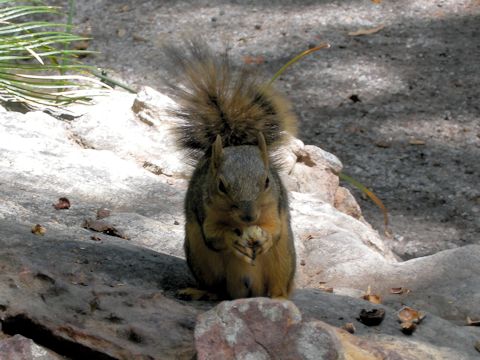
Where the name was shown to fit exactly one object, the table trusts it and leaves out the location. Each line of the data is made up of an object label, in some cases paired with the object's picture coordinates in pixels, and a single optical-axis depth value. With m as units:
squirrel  5.32
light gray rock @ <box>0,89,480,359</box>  4.88
